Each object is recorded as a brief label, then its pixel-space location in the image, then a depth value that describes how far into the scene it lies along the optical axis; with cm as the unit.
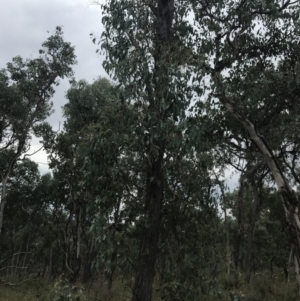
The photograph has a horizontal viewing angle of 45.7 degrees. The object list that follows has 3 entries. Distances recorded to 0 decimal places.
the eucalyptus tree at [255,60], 1037
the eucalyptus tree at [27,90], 1929
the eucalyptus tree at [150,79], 604
